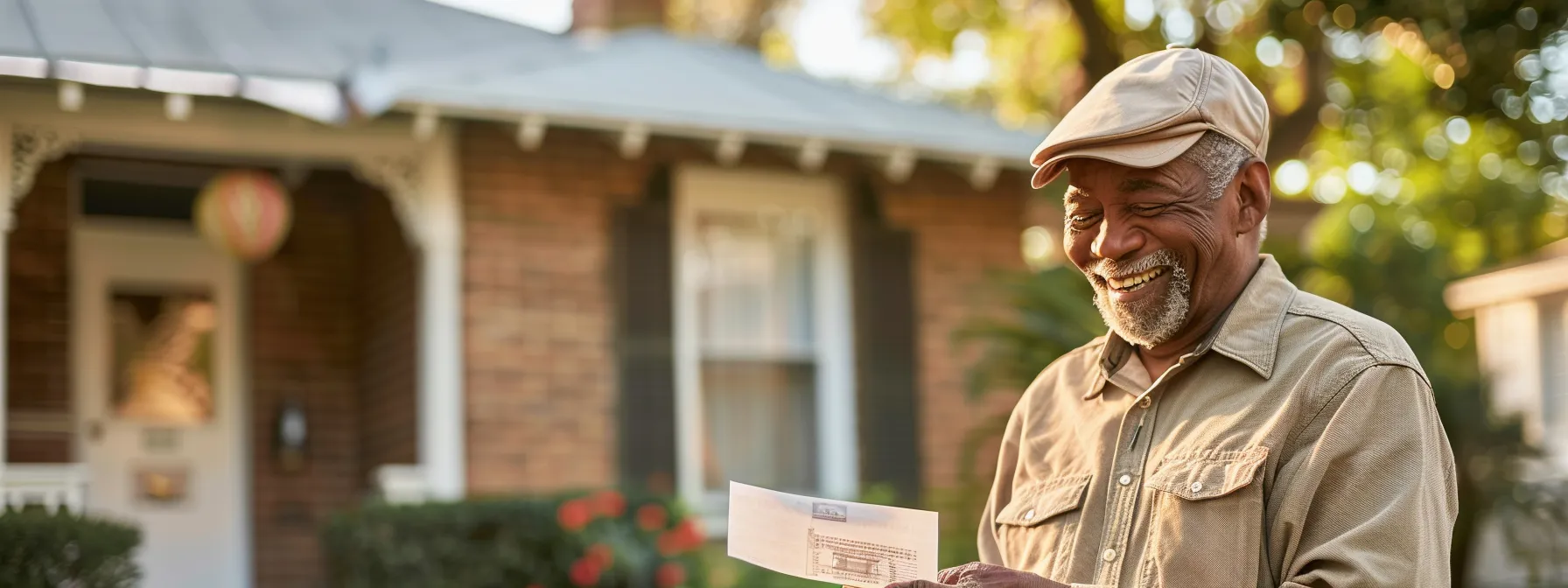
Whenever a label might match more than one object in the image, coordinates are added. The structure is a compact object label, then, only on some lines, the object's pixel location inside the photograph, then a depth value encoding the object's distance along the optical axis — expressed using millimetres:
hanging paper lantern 8344
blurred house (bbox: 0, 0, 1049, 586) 8742
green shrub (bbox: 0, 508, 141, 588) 7008
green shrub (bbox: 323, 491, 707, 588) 8172
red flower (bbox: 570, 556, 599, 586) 8148
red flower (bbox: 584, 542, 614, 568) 8195
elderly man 2320
